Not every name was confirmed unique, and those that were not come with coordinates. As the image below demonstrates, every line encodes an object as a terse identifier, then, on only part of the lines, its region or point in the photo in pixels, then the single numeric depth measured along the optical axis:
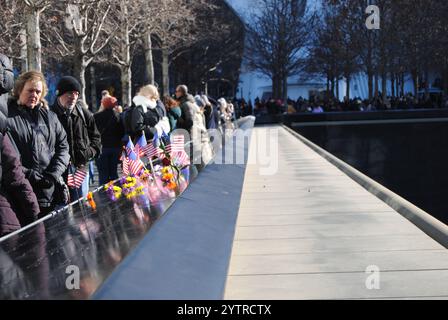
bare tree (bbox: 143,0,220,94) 25.14
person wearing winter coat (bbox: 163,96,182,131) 15.25
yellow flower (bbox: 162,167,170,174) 7.63
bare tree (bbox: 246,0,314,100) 52.03
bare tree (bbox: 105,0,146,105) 23.31
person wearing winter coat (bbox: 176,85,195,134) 15.31
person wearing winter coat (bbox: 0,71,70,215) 6.02
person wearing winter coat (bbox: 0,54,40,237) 5.03
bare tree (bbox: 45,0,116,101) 18.73
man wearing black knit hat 7.37
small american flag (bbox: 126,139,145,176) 7.99
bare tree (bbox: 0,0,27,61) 16.95
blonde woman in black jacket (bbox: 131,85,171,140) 11.23
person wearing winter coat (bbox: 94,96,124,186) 11.09
